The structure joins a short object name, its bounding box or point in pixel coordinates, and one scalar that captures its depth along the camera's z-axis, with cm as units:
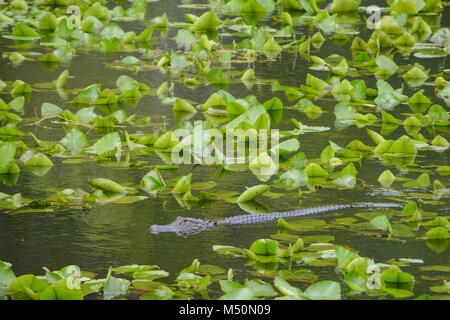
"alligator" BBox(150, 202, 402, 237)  608
